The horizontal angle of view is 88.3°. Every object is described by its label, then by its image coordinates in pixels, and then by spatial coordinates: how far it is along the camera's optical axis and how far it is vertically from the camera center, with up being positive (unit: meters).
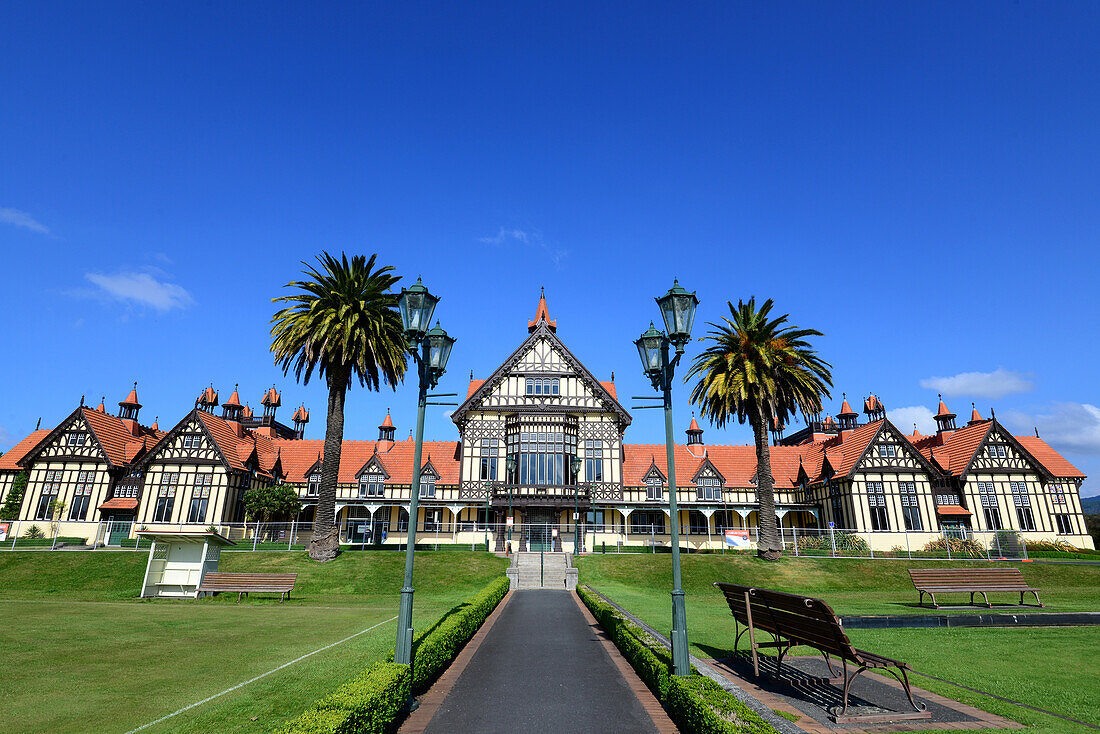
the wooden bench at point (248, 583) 22.00 -2.83
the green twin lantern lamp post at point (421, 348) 9.88 +3.13
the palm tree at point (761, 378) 35.34 +8.32
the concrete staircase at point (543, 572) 30.14 -3.36
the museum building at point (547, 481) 44.22 +2.32
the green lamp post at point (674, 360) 8.27 +2.86
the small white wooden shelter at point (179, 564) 23.36 -2.27
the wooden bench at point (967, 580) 18.28 -2.15
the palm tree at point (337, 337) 32.69 +9.95
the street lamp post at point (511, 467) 44.47 +3.35
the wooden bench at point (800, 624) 7.05 -1.61
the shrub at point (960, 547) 36.88 -2.29
